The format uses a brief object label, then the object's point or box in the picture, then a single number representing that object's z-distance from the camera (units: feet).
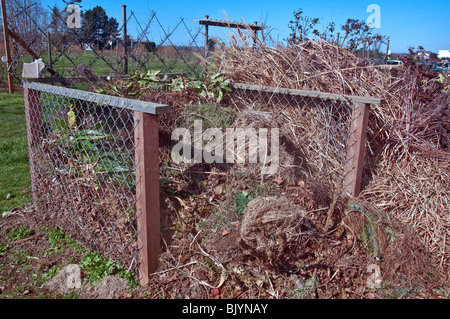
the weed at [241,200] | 9.14
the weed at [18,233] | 10.20
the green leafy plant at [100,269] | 8.30
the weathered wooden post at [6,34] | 20.70
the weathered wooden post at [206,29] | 22.06
